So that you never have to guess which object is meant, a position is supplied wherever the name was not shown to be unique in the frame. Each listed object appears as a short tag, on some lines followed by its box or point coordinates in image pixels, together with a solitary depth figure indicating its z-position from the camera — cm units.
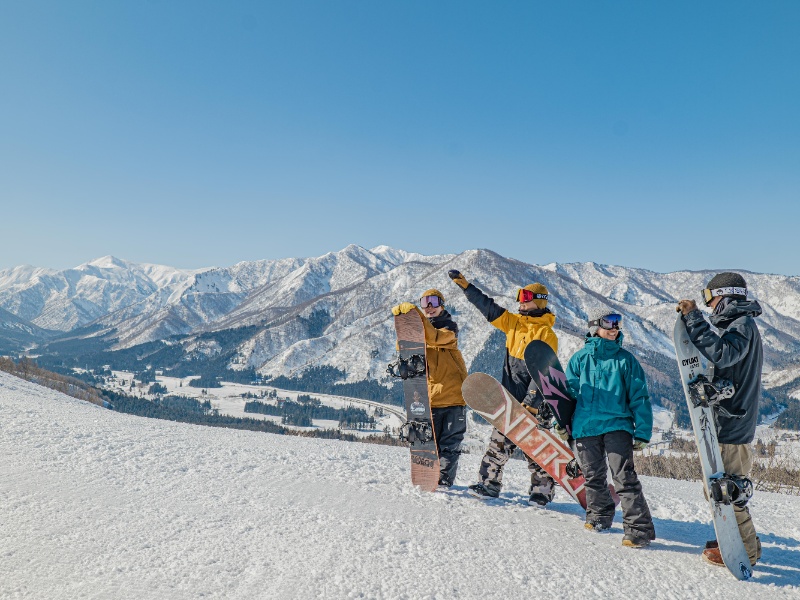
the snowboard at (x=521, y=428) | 649
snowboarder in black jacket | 485
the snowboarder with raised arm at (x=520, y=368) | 674
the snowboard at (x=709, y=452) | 475
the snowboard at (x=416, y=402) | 707
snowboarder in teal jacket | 538
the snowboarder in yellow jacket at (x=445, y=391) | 736
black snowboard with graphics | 601
